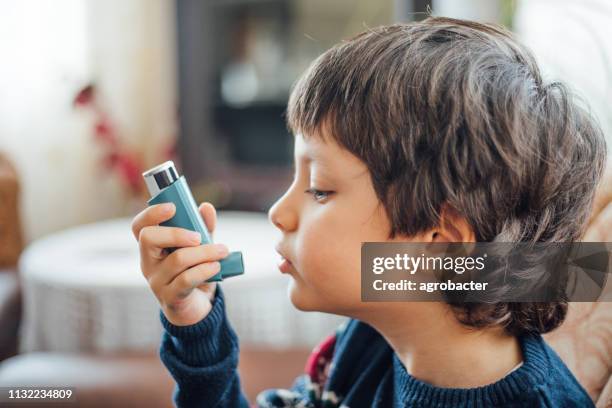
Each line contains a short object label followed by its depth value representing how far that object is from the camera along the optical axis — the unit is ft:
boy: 1.57
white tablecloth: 3.63
